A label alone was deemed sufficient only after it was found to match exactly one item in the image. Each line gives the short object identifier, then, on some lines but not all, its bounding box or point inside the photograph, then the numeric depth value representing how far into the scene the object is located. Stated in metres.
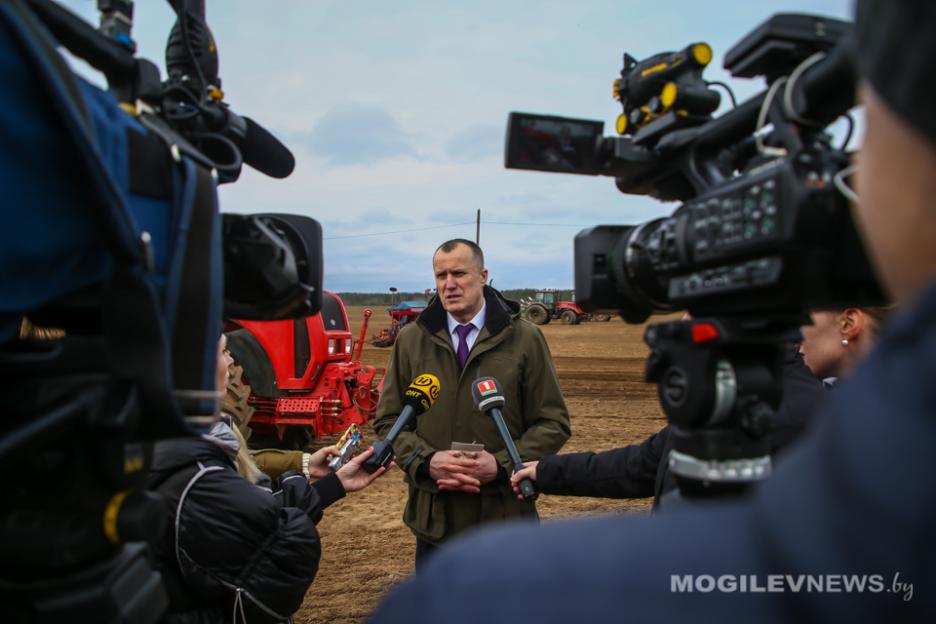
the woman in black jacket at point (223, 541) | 1.89
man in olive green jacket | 3.34
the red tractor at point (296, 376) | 7.03
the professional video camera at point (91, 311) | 0.90
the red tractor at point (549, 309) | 31.46
